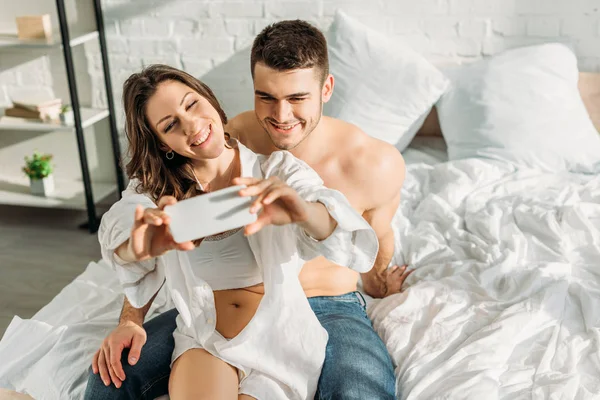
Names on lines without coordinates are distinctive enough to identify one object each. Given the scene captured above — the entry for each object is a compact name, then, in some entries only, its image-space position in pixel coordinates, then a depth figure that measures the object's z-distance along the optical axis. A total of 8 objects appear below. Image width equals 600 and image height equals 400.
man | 1.25
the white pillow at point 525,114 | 2.26
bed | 1.30
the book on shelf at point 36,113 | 2.84
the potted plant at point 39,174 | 2.95
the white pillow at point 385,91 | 2.44
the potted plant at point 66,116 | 2.80
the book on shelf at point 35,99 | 2.84
